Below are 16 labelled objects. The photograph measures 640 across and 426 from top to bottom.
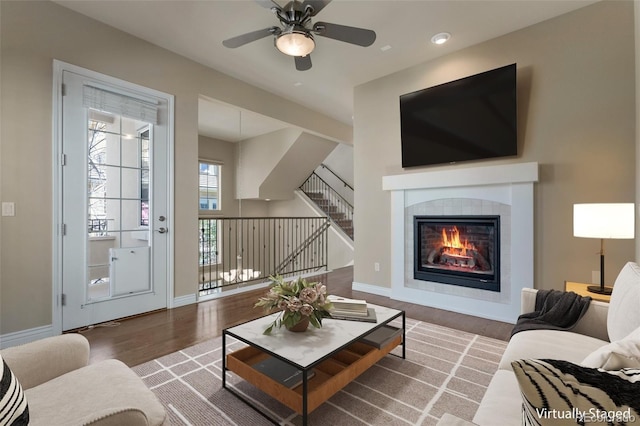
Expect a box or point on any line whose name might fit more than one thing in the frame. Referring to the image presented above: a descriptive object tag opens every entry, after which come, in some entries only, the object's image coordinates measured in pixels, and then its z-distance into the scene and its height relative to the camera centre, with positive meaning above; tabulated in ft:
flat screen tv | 9.98 +3.44
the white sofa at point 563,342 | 3.50 -2.27
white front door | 9.10 +0.46
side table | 6.87 -2.03
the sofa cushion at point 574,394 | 1.57 -1.04
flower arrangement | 5.54 -1.73
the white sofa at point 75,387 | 3.05 -2.21
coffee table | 4.83 -2.90
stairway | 24.97 +0.13
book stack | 6.56 -2.26
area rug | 5.24 -3.64
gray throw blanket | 6.00 -2.12
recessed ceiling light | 10.22 +6.16
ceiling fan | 6.95 +4.57
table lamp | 6.75 -0.22
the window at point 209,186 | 24.21 +2.21
